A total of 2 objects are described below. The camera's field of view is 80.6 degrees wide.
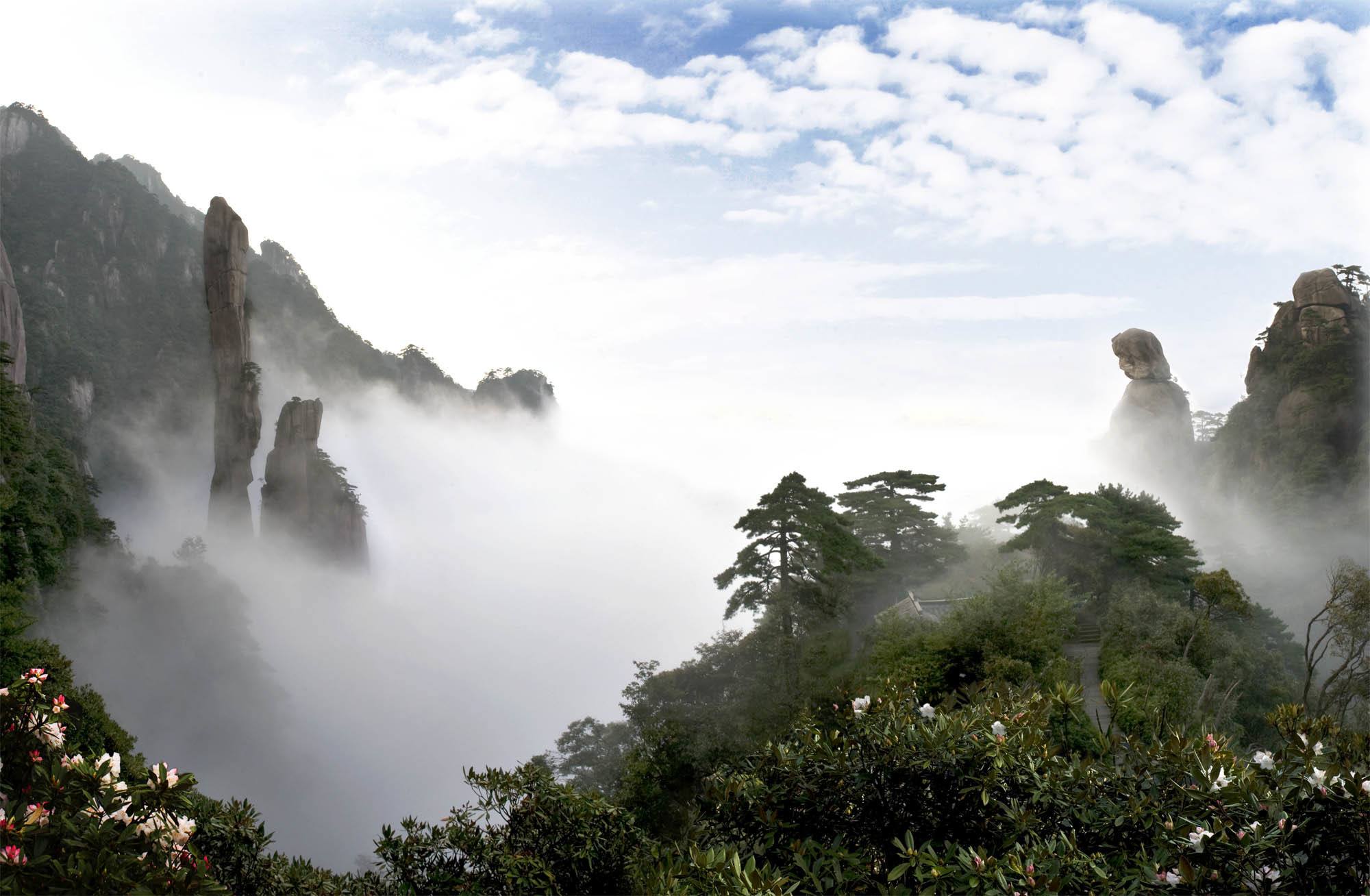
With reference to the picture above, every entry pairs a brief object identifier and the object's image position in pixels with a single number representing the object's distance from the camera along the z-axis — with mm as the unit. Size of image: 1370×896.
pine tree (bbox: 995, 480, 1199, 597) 28703
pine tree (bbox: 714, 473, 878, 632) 23859
